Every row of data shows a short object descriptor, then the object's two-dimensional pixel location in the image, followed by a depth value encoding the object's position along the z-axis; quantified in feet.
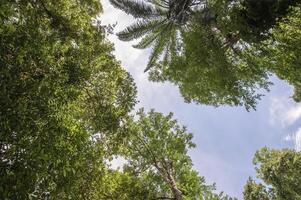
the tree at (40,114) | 10.74
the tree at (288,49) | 21.72
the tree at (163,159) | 31.05
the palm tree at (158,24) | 32.93
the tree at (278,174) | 51.96
